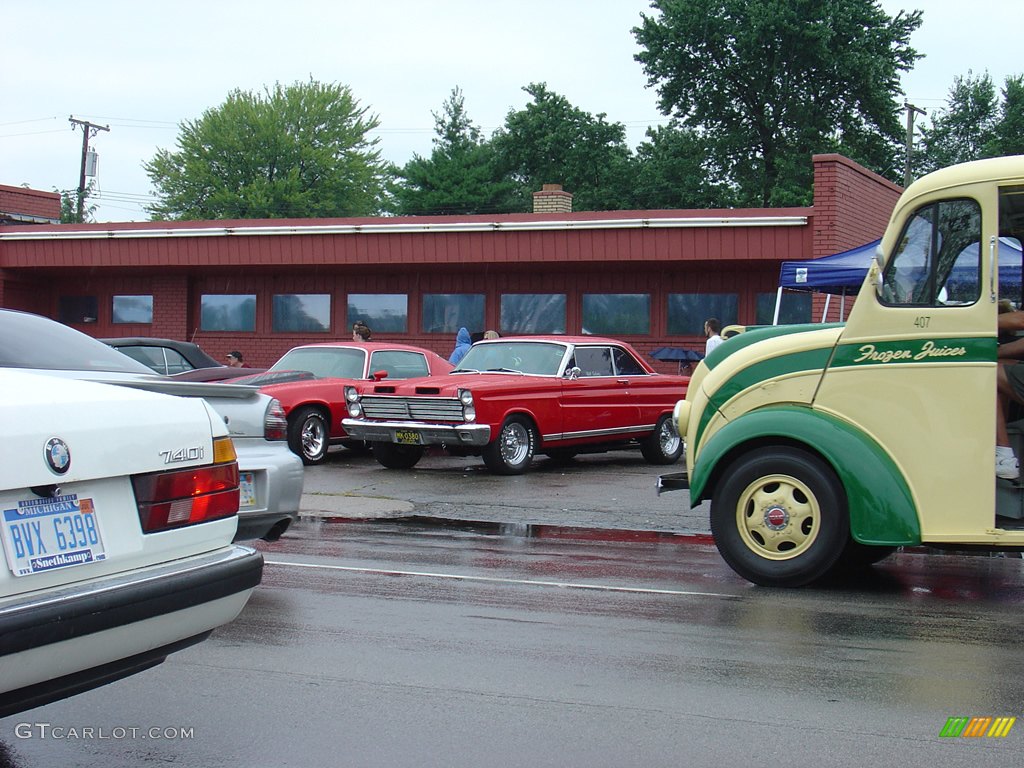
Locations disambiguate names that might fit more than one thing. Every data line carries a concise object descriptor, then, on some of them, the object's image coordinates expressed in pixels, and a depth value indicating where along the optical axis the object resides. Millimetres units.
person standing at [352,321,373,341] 18047
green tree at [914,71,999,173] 71125
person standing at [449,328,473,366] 19062
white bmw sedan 3264
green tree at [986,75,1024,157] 64875
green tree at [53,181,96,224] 85400
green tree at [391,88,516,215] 62500
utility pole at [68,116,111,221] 54428
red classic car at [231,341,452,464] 14609
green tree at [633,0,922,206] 47031
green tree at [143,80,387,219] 69562
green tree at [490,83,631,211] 60281
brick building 20109
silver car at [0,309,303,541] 6035
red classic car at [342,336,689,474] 13289
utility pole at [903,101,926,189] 48031
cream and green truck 6574
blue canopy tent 14500
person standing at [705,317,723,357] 15328
